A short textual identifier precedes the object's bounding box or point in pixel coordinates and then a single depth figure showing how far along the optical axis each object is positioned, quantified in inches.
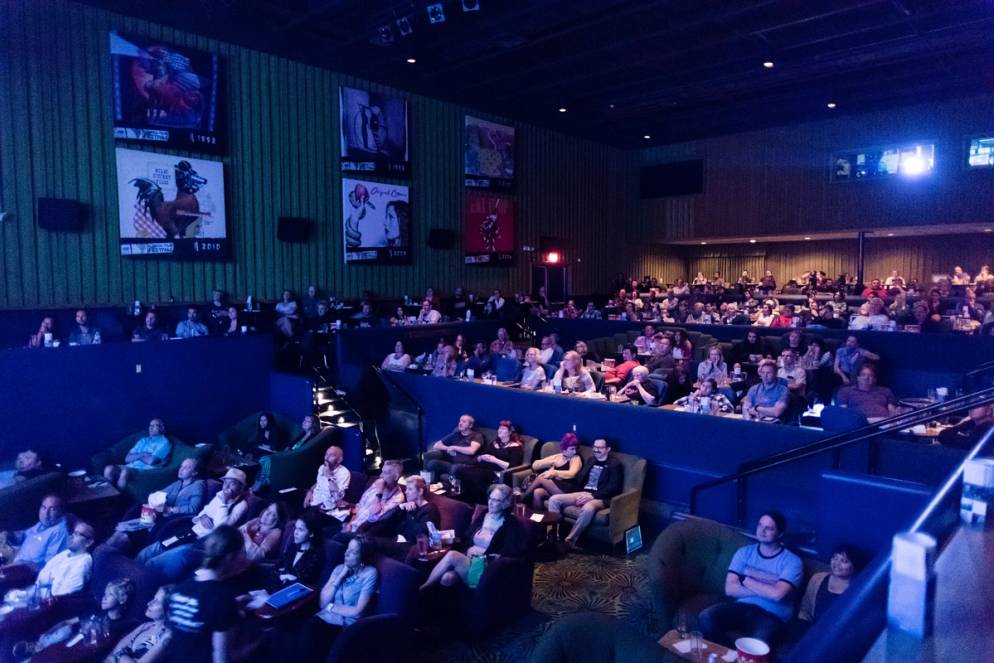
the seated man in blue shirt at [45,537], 219.3
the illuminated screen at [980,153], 613.6
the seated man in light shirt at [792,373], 315.9
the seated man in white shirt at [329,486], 266.4
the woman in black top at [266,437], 358.6
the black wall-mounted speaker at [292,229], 522.3
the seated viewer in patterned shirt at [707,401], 275.7
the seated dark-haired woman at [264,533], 220.4
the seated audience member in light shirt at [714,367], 335.1
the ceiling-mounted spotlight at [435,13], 410.3
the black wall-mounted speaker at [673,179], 822.5
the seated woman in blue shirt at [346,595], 167.9
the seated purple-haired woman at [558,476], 266.2
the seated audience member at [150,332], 416.8
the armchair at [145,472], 306.3
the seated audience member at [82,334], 398.3
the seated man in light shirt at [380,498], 239.8
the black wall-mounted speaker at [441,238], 630.5
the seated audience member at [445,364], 401.7
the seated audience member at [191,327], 437.7
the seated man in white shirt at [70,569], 193.2
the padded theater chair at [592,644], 124.4
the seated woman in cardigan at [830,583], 156.0
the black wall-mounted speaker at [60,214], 404.8
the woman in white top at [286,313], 473.4
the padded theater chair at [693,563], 173.2
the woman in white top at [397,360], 415.5
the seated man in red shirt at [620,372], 371.9
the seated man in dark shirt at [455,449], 305.1
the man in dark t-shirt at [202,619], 134.0
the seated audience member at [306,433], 350.0
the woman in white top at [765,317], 513.0
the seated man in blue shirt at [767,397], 266.2
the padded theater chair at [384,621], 143.1
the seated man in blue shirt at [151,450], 334.3
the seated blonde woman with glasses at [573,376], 346.6
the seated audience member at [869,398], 270.7
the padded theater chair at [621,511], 246.7
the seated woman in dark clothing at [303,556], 195.9
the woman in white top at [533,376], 354.0
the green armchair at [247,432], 373.4
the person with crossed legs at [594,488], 248.7
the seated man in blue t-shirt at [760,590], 154.9
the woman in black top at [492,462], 284.0
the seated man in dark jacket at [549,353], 404.2
